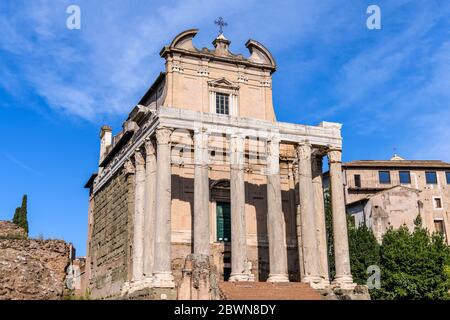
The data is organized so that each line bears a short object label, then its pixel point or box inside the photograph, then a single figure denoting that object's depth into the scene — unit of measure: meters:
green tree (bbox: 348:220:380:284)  37.38
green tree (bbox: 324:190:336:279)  37.78
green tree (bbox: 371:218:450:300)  34.50
